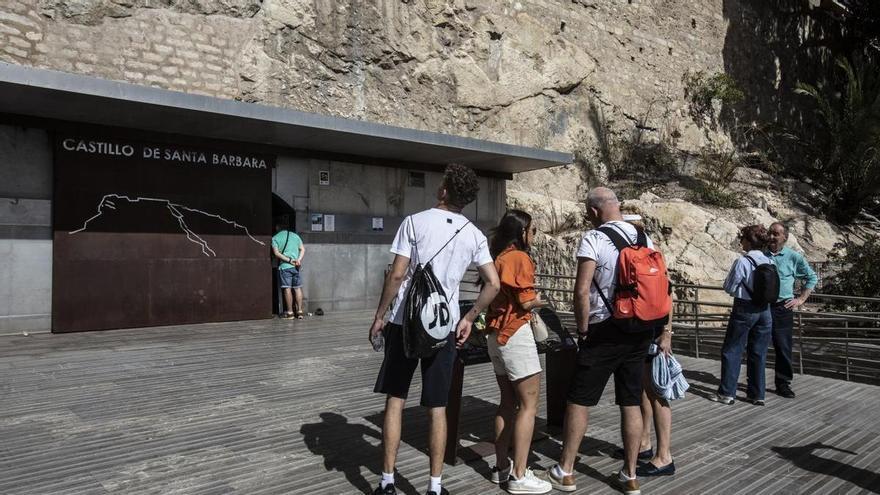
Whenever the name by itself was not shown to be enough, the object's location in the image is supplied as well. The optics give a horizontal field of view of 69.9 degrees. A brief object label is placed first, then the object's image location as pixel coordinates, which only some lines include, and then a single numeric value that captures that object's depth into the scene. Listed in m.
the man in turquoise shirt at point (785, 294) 6.05
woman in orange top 3.62
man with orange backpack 3.62
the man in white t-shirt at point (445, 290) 3.43
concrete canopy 7.72
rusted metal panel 9.29
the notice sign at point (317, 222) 11.91
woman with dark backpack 5.74
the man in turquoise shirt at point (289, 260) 10.87
